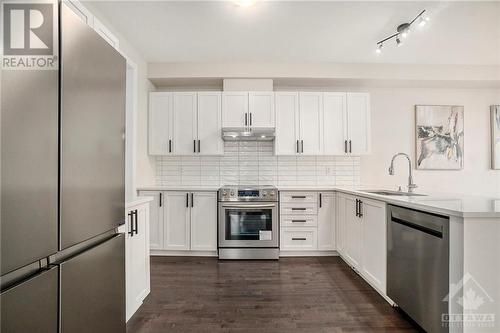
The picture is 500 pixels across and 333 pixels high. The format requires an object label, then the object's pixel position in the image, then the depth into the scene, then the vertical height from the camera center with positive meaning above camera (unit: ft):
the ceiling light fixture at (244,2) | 7.30 +5.09
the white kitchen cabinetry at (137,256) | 5.90 -2.31
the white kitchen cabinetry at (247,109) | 11.87 +2.93
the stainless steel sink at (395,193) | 8.61 -0.96
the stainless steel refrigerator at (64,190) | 2.09 -0.23
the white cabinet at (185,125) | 11.98 +2.17
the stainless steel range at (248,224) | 10.63 -2.48
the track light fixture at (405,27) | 8.00 +4.97
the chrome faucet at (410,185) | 8.65 -0.60
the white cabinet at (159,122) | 12.00 +2.32
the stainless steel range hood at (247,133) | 11.80 +1.77
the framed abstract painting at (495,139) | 13.10 +1.58
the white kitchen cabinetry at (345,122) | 12.09 +2.32
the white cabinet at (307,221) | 11.05 -2.42
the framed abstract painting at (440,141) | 12.98 +1.46
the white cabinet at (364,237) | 7.14 -2.38
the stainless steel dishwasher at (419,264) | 4.87 -2.21
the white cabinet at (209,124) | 11.94 +2.21
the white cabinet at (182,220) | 10.90 -2.33
